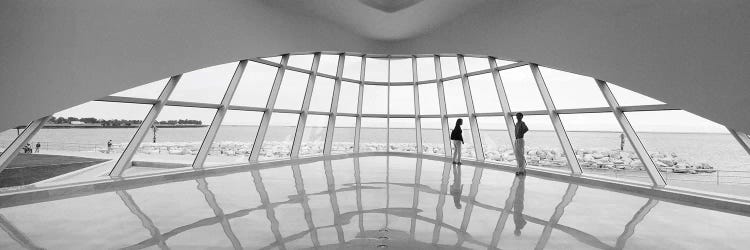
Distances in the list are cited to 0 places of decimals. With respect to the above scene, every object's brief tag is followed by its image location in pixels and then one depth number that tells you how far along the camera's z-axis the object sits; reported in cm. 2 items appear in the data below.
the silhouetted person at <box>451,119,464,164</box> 1162
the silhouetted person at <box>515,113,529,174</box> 931
